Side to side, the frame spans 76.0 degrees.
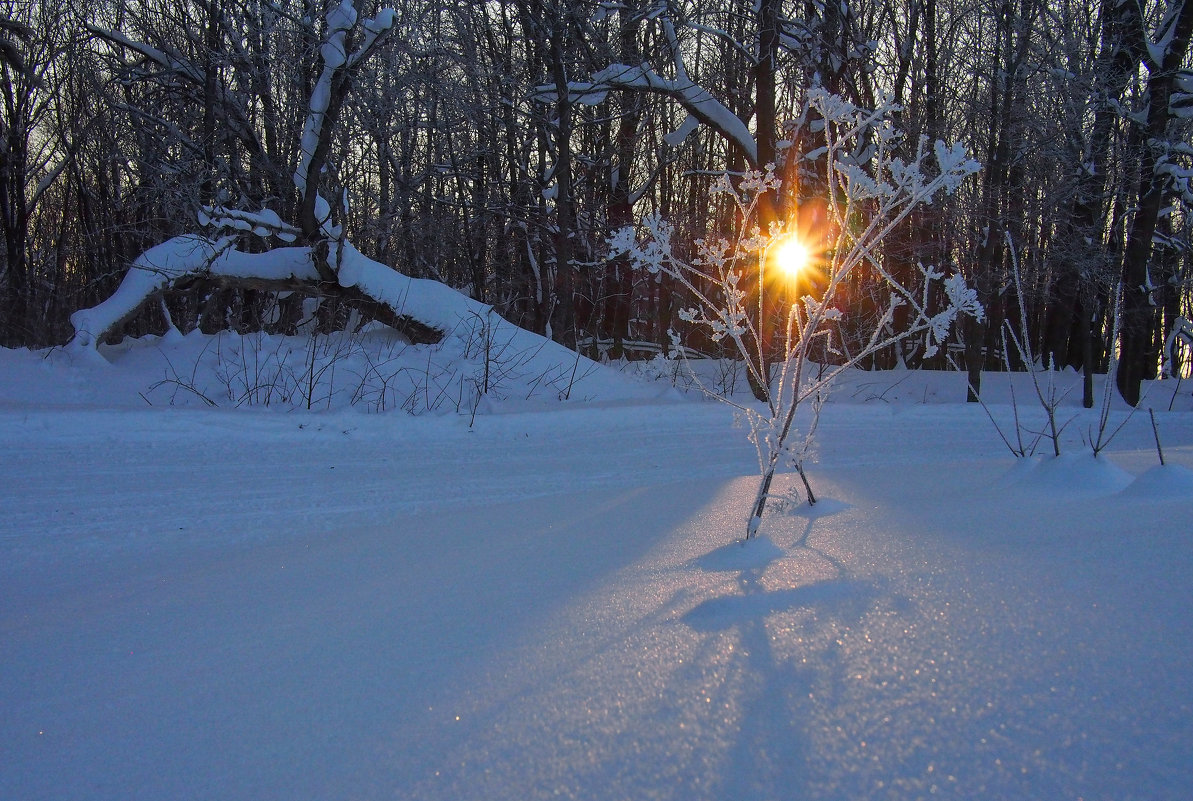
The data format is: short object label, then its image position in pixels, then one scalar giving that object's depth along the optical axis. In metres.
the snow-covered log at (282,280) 7.72
